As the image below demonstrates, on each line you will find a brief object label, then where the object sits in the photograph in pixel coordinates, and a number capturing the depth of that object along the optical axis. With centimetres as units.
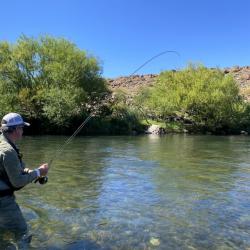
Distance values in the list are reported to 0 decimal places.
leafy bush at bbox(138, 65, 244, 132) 3326
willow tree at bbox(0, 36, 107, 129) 2550
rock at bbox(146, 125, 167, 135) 2948
